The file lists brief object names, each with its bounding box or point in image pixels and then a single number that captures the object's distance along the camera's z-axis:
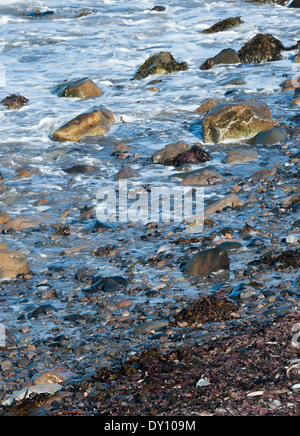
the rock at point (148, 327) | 8.18
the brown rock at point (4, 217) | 12.91
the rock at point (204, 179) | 14.26
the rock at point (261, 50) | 25.22
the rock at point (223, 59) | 25.44
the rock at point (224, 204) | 12.58
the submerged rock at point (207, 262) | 9.74
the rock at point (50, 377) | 7.11
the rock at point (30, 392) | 6.82
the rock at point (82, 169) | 15.85
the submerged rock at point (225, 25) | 31.84
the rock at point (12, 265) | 10.48
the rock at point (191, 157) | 15.59
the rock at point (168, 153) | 16.00
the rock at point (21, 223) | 12.64
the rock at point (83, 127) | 18.34
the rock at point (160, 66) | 25.31
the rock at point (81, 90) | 22.87
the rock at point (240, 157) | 15.27
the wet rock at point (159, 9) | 40.16
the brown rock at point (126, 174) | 15.14
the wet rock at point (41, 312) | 9.09
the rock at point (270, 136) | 16.09
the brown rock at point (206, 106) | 19.77
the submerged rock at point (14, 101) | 22.41
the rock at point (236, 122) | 16.59
